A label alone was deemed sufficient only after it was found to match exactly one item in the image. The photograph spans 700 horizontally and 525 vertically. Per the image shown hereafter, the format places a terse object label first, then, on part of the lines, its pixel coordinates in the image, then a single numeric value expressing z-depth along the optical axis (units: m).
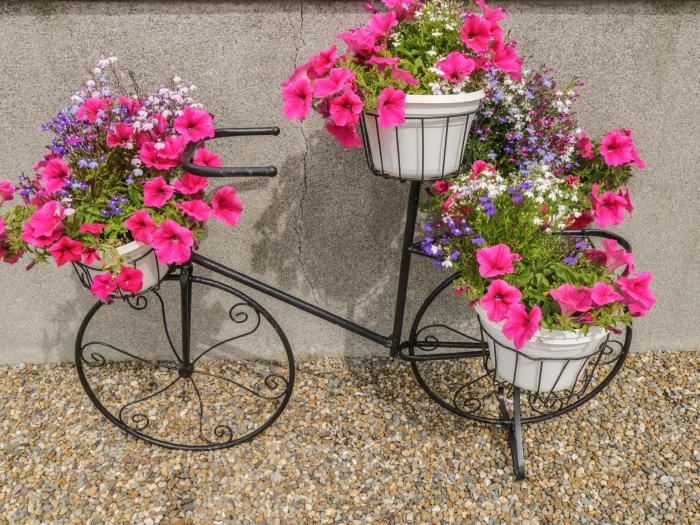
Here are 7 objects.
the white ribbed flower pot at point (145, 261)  2.02
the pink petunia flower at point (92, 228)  1.94
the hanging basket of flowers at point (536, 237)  1.88
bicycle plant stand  2.58
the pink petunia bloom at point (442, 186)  2.25
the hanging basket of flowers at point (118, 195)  1.94
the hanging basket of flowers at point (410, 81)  1.75
